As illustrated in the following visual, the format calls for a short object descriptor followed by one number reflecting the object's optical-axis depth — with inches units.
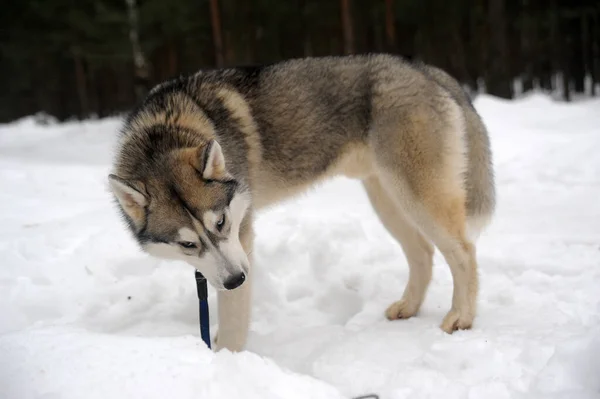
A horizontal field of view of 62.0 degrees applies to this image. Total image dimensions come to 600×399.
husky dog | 132.7
